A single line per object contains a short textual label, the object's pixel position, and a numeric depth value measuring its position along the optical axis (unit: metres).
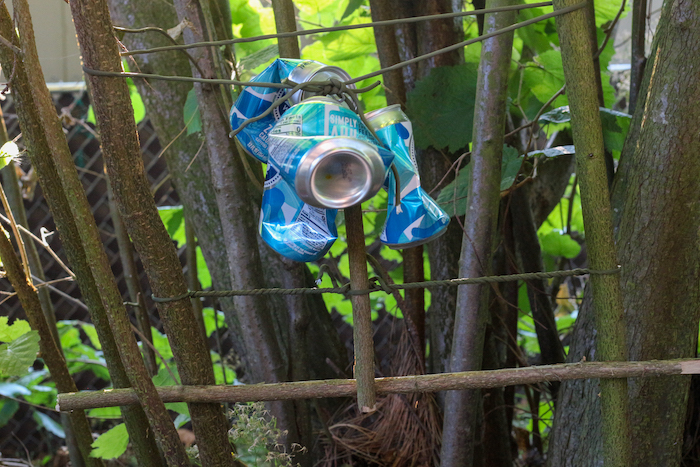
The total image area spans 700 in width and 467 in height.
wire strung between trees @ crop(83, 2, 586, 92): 1.57
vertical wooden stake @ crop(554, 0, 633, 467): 1.63
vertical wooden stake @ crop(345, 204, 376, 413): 1.60
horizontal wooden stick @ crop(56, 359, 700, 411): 1.64
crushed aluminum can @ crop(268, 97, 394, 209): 1.47
